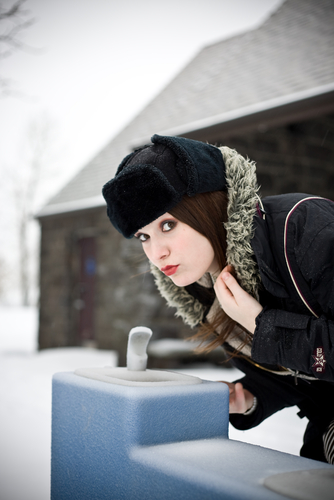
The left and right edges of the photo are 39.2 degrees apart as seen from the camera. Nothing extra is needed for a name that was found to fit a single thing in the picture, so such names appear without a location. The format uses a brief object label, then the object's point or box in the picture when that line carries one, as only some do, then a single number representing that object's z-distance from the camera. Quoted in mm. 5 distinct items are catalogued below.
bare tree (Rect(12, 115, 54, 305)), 21016
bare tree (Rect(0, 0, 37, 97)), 5141
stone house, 4457
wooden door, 8258
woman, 1333
